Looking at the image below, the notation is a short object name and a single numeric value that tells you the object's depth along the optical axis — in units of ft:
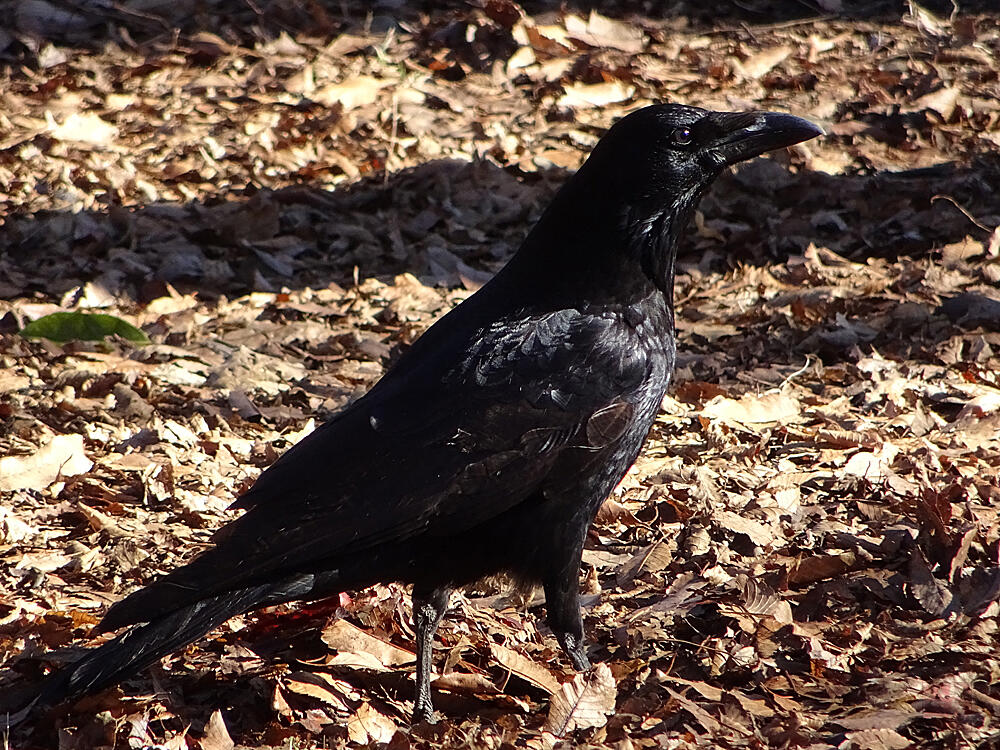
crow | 23.61
